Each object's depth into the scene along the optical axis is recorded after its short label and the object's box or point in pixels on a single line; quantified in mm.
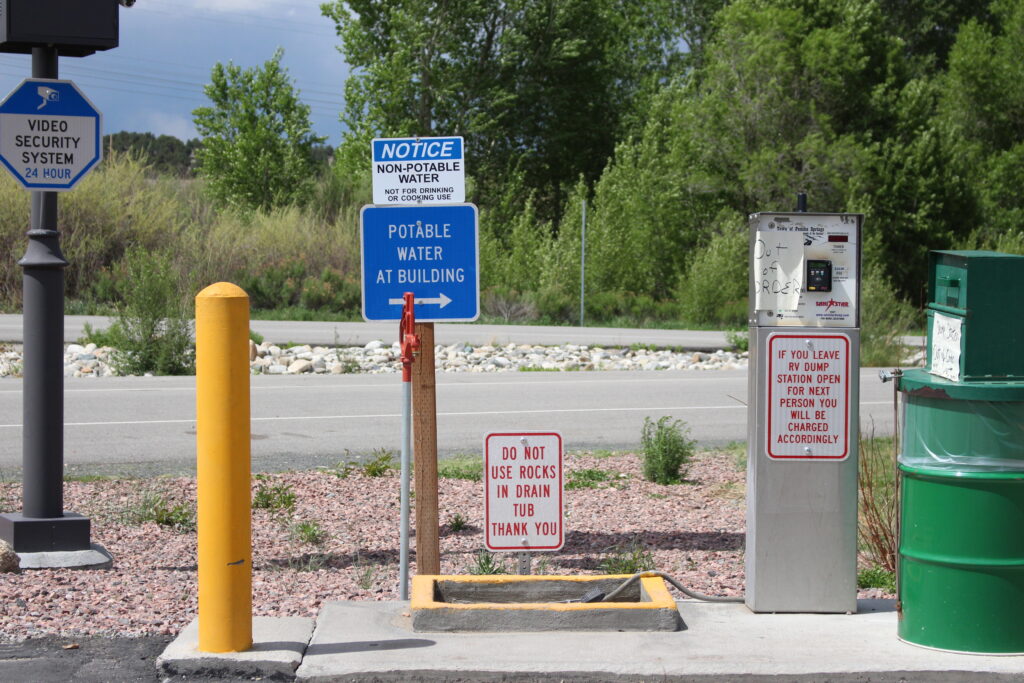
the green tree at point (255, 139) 46312
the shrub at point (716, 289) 29125
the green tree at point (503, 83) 43844
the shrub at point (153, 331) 16172
